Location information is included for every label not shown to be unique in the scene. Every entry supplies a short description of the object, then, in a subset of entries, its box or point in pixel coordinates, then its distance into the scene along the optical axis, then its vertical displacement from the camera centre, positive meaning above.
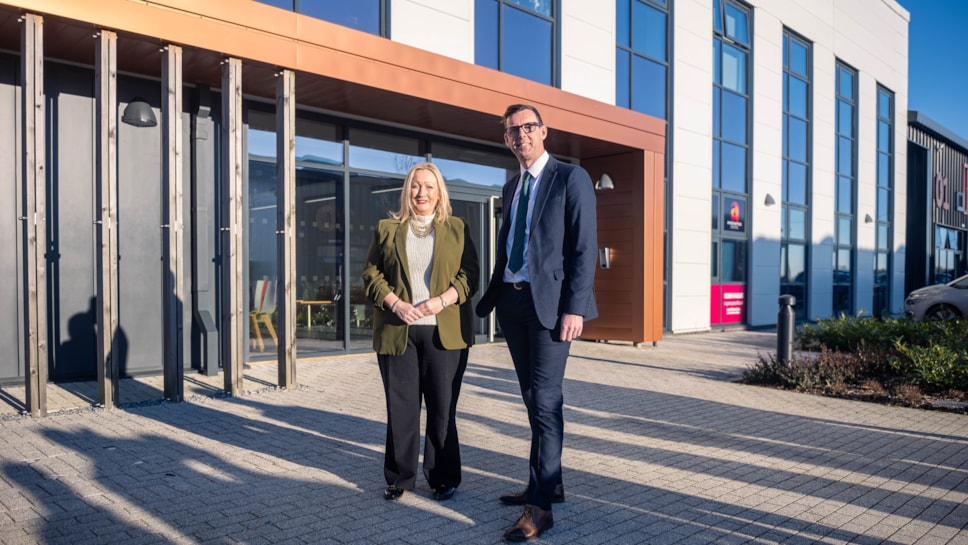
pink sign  15.12 -0.95
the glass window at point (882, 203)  22.55 +1.91
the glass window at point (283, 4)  8.24 +3.05
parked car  15.08 -0.88
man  3.25 -0.12
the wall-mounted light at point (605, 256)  11.64 +0.07
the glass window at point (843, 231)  20.45 +0.89
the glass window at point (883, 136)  22.56 +4.11
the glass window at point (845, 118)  20.41 +4.25
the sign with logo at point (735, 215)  15.49 +1.02
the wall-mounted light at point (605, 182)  11.52 +1.30
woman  3.71 -0.36
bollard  8.21 -0.90
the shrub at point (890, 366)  7.25 -1.18
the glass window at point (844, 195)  20.36 +1.96
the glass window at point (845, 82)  20.44 +5.33
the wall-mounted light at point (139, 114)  7.05 +1.47
